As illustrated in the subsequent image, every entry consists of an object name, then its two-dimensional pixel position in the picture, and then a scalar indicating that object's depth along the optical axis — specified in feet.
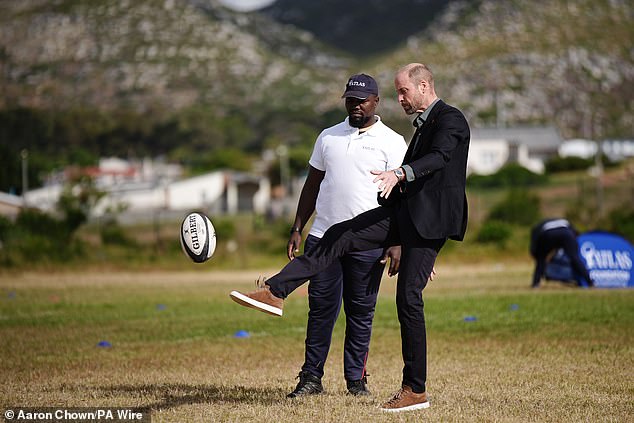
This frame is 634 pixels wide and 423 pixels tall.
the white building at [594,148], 416.46
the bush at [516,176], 244.30
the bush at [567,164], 295.07
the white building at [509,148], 383.24
